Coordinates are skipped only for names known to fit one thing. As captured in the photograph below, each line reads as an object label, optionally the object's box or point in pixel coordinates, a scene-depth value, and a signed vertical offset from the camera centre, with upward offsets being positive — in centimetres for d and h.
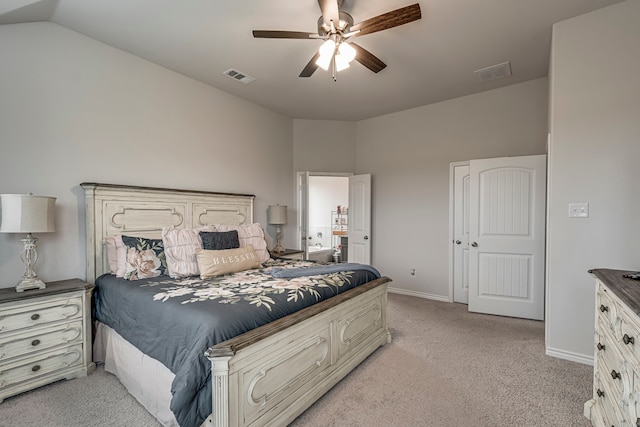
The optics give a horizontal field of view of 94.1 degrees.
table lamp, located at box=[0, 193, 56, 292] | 212 -10
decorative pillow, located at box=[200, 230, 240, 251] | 283 -32
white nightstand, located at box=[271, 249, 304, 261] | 420 -66
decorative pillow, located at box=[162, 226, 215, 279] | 258 -40
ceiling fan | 203 +131
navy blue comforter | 145 -63
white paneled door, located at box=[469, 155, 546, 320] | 360 -34
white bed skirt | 178 -113
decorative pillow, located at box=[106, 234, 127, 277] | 262 -41
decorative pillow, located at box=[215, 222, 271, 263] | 329 -34
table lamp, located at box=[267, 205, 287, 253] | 445 -12
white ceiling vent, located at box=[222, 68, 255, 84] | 341 +156
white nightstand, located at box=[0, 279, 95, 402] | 206 -95
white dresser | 120 -69
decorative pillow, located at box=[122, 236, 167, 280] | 250 -44
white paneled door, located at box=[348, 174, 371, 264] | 504 -19
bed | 148 -82
